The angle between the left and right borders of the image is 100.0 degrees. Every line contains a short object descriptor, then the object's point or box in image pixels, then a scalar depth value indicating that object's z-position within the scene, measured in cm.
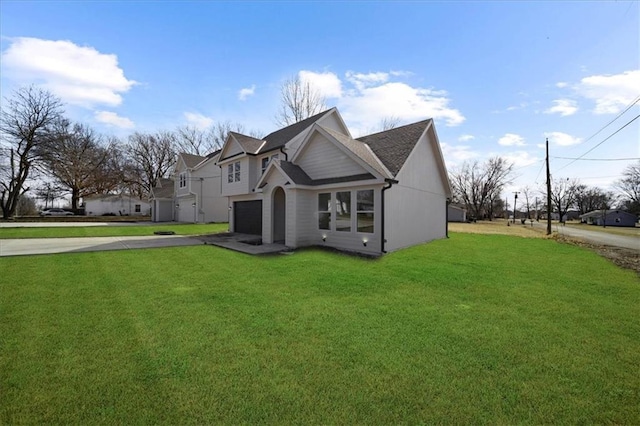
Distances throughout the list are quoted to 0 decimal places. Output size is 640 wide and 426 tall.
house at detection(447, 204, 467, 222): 5084
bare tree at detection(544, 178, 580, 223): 7406
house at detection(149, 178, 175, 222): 3312
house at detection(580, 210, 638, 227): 5172
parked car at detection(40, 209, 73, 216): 4157
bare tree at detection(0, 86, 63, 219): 2771
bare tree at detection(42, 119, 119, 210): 3091
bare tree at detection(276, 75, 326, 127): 2888
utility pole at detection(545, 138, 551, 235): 2228
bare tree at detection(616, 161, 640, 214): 5731
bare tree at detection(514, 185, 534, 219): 7162
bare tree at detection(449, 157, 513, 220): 5734
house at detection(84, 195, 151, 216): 4878
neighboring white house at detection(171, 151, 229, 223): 2742
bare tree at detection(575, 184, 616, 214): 7393
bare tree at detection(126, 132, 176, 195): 4362
